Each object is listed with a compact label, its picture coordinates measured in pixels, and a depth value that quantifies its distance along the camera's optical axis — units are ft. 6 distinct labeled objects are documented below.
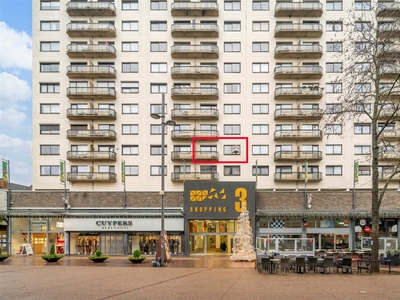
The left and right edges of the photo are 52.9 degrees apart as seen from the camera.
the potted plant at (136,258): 84.43
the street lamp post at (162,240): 78.43
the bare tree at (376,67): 66.70
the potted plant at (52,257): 85.87
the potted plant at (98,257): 85.97
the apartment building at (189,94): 144.25
